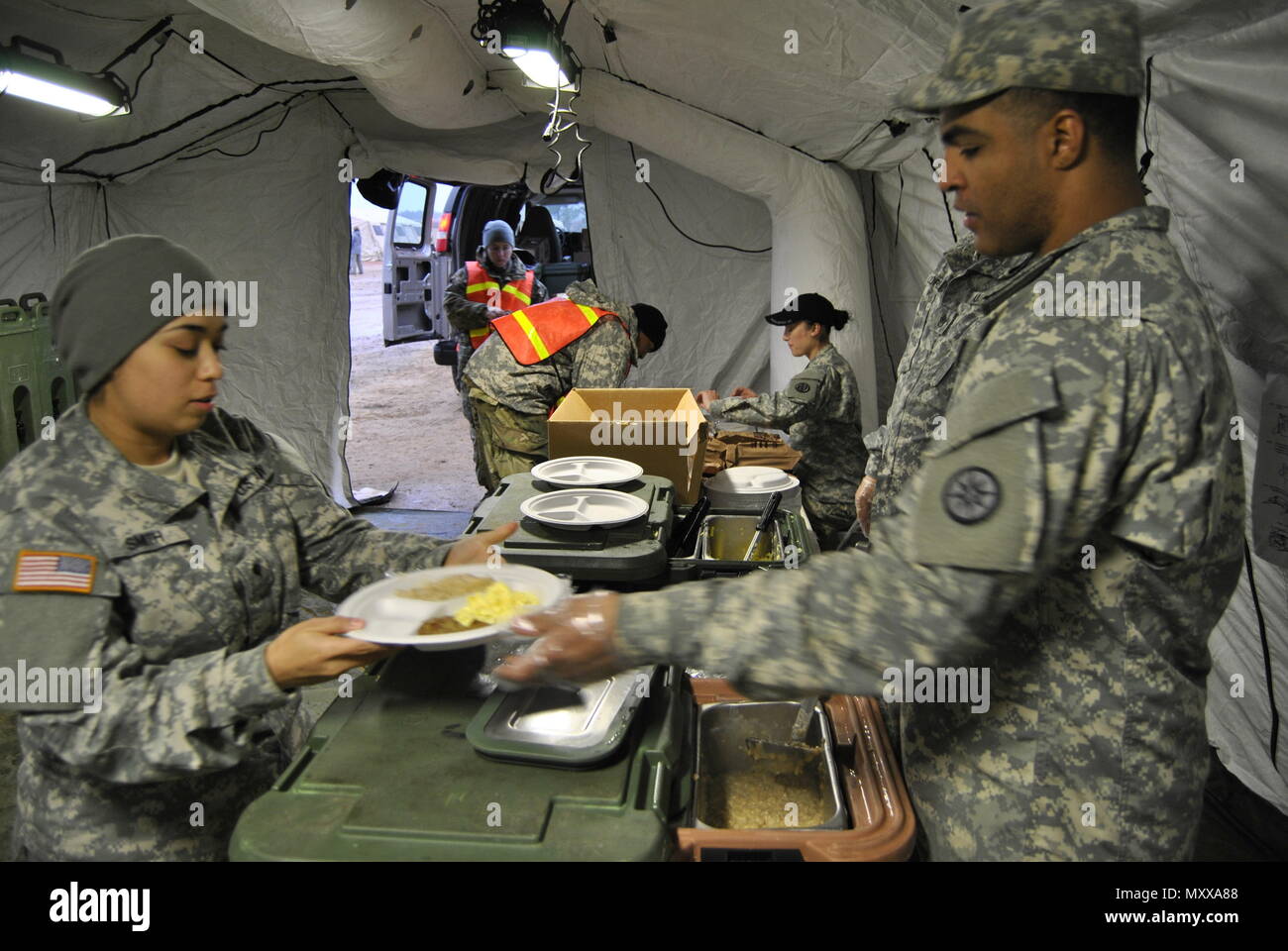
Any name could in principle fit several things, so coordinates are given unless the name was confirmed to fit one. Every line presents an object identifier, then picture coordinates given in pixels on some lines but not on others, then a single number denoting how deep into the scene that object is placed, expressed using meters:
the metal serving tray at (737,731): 1.84
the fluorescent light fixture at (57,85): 3.75
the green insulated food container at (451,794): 1.26
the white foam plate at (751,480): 3.47
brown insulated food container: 1.44
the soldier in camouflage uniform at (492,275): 7.44
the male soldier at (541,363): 4.84
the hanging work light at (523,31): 3.67
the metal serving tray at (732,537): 2.88
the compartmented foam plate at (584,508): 2.23
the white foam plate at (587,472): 2.71
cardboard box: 3.21
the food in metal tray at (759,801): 1.66
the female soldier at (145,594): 1.40
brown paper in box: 4.37
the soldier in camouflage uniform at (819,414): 4.37
